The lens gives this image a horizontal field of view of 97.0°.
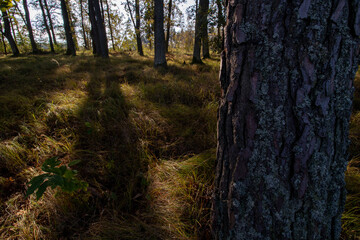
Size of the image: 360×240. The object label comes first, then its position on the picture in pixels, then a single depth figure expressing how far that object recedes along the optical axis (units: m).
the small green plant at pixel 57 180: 1.08
